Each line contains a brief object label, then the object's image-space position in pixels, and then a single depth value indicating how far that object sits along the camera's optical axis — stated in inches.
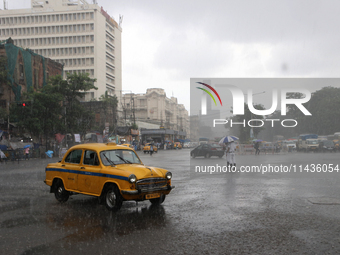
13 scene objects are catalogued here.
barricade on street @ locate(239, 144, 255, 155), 1519.4
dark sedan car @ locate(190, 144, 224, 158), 1238.9
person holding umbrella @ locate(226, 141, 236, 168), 718.5
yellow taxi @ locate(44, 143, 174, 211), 295.3
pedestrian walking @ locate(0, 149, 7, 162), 1045.3
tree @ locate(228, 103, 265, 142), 1747.8
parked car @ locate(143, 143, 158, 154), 1751.1
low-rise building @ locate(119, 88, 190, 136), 4357.8
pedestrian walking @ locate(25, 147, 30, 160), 1223.5
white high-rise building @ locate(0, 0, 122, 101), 3649.1
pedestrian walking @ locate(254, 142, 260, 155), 1416.1
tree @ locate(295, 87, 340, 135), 2410.2
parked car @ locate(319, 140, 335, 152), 1687.3
